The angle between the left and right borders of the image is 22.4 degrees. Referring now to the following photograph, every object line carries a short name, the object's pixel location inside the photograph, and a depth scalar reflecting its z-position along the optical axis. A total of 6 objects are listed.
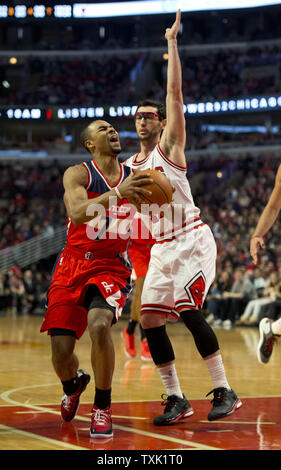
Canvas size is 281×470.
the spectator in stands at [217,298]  15.48
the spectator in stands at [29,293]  19.64
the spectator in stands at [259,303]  13.41
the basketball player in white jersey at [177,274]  5.11
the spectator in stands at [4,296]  20.05
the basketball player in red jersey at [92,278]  4.64
